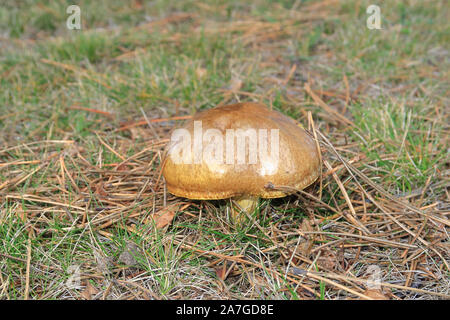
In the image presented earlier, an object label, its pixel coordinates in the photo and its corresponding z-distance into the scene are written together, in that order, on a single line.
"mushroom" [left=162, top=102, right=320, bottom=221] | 0.69
